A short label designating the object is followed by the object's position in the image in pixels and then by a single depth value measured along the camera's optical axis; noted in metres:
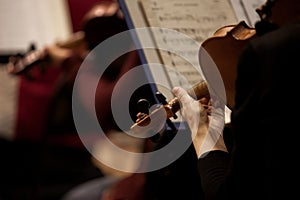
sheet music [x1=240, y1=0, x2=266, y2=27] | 3.19
